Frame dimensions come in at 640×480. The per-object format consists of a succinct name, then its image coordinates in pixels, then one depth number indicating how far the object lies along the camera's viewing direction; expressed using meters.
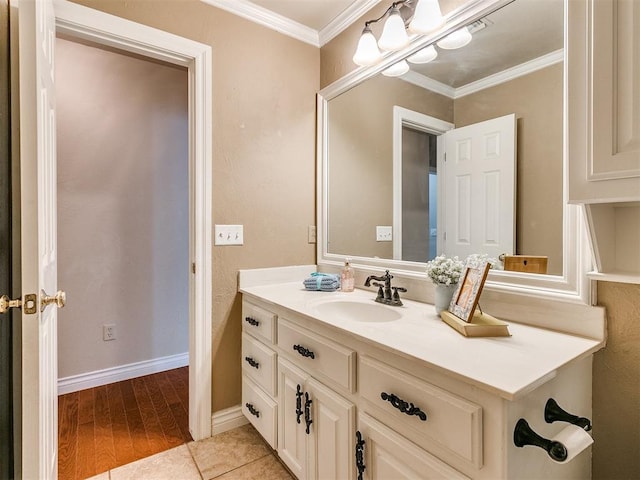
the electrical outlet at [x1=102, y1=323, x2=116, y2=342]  2.41
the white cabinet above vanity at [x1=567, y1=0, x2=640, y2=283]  0.72
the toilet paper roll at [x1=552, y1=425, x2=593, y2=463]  0.73
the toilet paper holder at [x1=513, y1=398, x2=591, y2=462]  0.72
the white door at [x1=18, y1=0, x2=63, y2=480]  0.94
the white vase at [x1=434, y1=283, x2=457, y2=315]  1.25
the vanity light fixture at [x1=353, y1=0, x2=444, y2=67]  1.41
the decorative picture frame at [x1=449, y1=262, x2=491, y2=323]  1.06
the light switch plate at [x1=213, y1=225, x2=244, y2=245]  1.83
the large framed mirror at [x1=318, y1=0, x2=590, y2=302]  1.13
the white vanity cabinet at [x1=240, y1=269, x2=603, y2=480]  0.77
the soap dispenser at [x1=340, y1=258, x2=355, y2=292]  1.82
